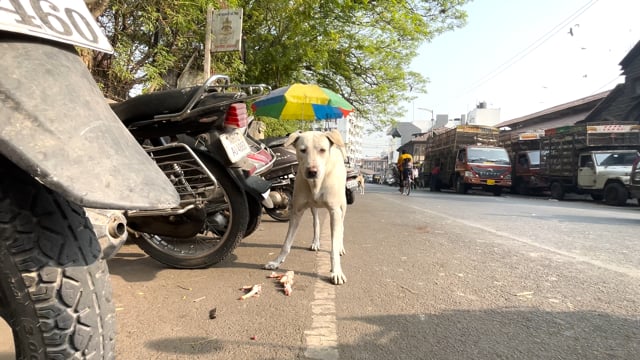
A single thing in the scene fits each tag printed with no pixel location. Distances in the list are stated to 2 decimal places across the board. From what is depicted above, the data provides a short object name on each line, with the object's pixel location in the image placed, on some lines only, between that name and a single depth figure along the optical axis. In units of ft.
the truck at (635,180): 40.27
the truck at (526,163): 67.92
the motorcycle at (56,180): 3.50
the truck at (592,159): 48.80
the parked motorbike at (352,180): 27.91
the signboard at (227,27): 26.84
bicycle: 57.98
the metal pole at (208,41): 26.94
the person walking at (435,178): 81.56
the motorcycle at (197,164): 10.75
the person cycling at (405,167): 58.44
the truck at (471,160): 61.72
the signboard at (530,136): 74.79
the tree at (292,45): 24.99
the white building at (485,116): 192.54
